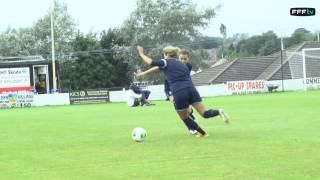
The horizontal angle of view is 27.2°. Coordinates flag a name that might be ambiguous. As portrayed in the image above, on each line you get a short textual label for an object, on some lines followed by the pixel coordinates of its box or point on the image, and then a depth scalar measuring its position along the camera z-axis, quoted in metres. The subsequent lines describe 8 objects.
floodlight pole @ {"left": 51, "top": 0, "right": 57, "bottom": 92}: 59.28
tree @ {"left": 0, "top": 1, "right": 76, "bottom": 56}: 89.50
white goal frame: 48.26
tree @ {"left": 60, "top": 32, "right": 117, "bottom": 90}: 72.19
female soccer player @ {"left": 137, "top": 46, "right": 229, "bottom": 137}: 13.00
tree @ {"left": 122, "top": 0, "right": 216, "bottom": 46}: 74.44
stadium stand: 56.00
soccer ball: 12.59
